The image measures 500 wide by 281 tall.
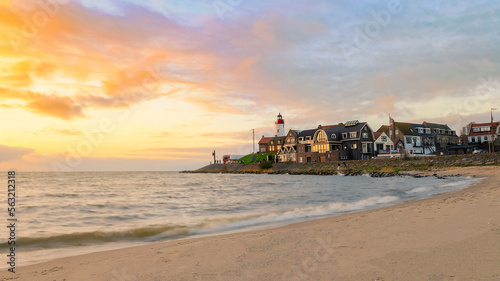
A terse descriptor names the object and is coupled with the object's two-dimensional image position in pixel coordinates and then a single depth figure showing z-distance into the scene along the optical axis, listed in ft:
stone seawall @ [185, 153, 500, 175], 191.88
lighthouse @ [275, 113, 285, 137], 411.75
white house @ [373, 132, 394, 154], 292.20
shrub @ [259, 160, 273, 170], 332.86
